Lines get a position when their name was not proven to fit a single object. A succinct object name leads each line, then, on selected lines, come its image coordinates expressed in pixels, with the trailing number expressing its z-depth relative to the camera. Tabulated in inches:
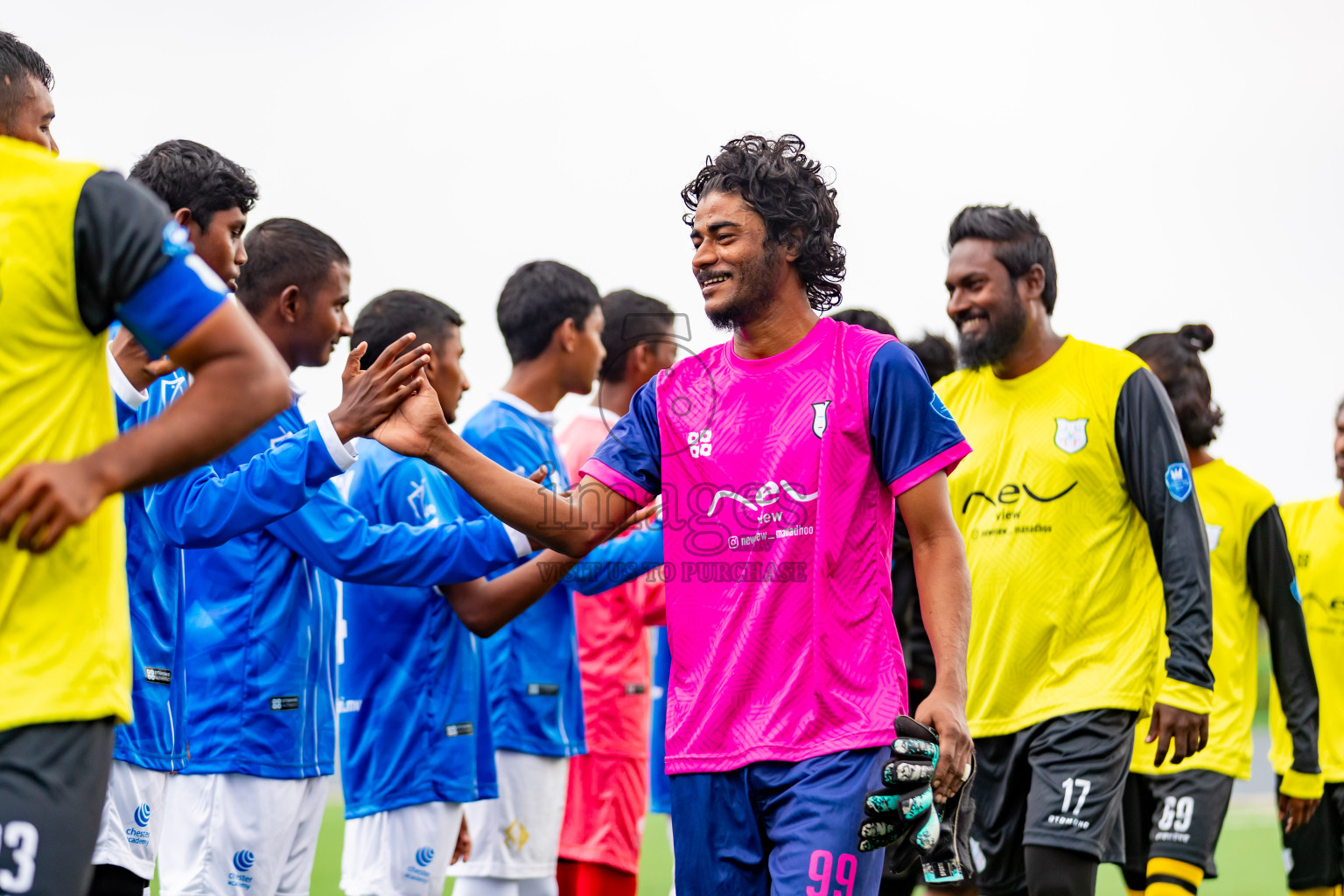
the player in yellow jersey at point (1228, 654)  525.3
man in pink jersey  266.7
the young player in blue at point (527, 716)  443.8
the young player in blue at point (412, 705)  394.3
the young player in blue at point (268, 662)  335.3
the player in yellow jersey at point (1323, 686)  590.9
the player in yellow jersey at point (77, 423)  179.2
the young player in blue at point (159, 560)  297.0
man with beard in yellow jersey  391.2
